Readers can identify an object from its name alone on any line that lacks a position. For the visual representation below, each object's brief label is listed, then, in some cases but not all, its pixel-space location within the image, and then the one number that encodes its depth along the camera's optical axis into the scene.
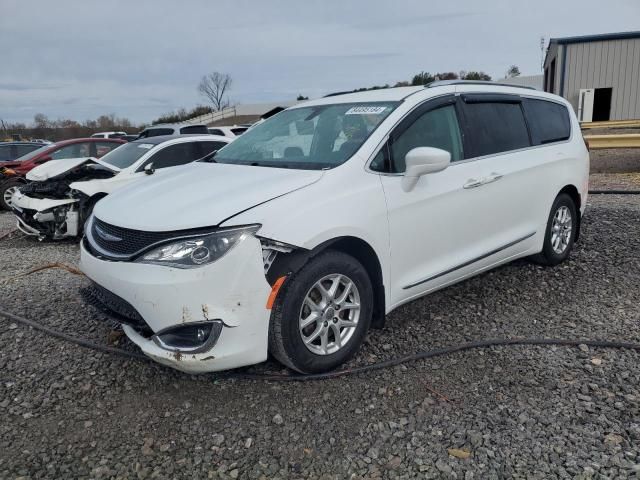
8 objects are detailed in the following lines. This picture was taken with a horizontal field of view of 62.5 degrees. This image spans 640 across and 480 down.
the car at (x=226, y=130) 16.47
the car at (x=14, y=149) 12.41
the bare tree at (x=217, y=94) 69.69
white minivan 2.82
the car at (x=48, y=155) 11.02
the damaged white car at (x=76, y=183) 7.16
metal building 22.92
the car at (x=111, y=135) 27.91
